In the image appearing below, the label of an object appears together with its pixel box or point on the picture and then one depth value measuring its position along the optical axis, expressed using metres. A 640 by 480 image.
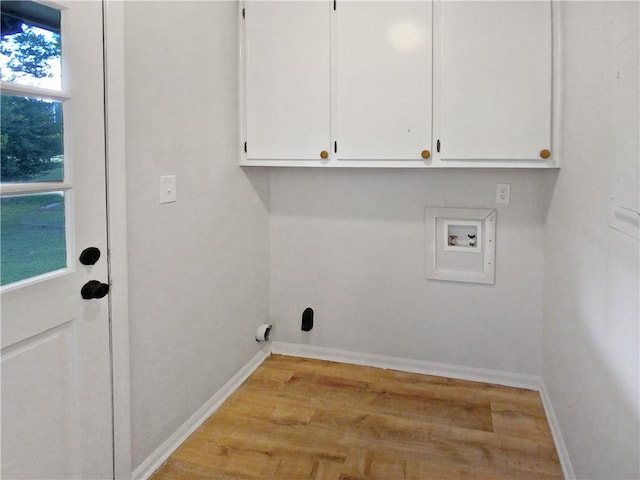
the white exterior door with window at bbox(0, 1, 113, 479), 1.30
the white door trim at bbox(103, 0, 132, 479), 1.59
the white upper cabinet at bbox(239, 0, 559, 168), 2.15
